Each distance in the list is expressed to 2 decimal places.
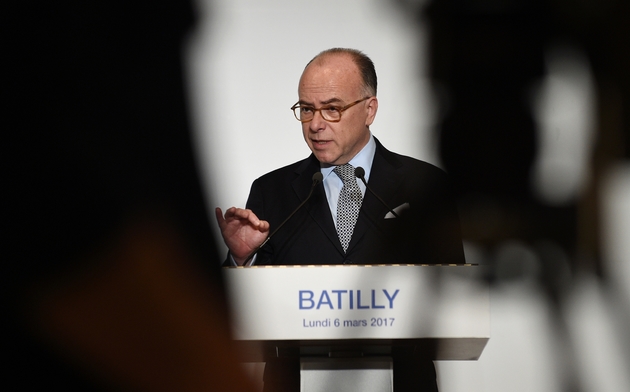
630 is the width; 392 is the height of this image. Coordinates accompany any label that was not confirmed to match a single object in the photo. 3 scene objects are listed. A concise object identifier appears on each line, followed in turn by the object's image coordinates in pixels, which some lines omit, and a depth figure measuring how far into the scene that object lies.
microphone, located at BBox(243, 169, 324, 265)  5.70
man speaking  5.92
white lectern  5.51
